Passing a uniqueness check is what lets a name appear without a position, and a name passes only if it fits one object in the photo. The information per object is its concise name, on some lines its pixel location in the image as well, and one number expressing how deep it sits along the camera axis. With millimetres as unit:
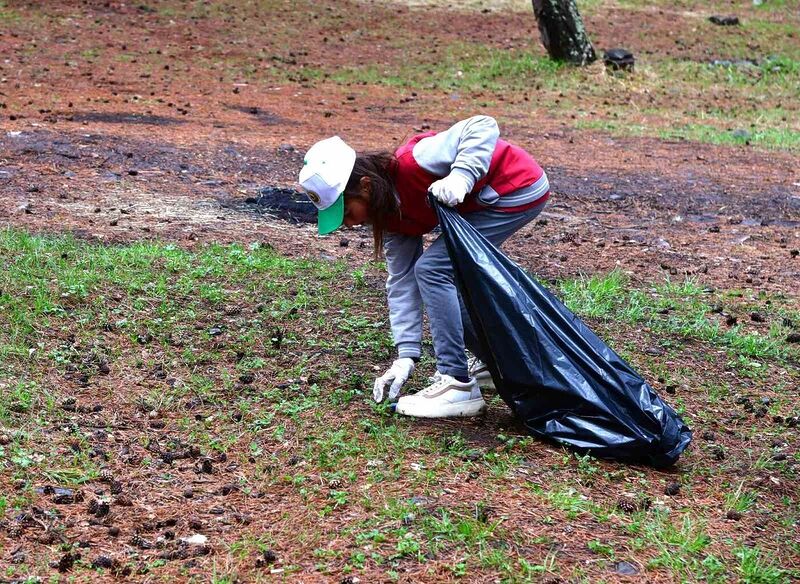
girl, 7645
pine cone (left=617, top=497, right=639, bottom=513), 6984
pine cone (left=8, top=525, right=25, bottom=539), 6420
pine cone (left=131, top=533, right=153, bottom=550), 6422
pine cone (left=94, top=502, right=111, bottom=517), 6711
